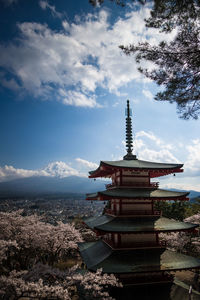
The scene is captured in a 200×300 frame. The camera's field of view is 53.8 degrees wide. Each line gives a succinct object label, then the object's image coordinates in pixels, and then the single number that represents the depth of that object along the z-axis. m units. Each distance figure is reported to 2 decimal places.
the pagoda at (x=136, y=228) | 12.04
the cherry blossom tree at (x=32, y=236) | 16.08
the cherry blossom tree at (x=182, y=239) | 24.48
